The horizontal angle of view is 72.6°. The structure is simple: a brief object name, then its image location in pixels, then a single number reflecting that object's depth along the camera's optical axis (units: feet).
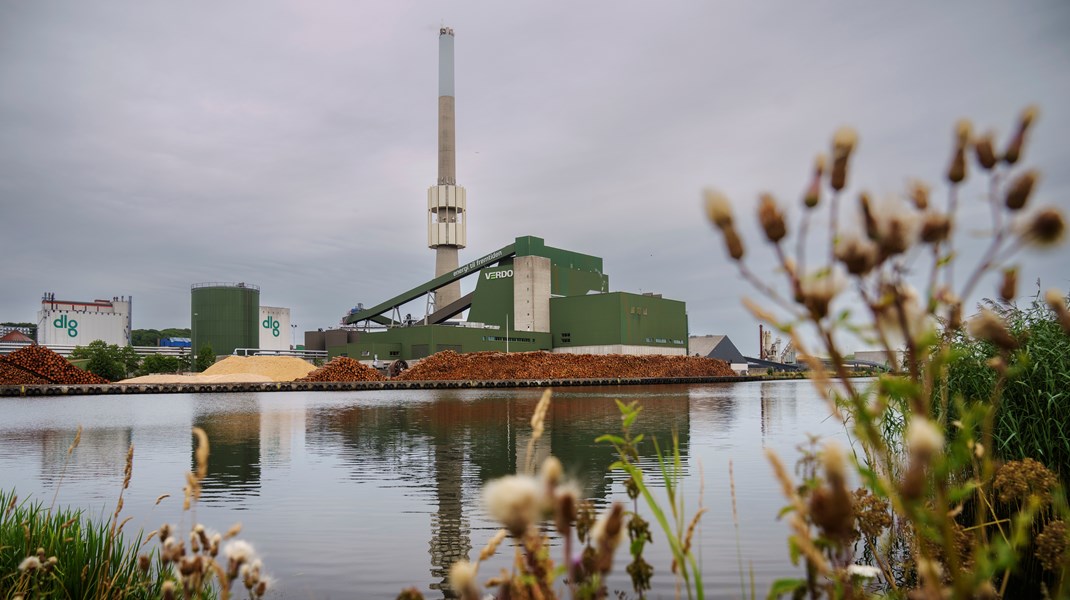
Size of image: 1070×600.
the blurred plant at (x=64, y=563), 13.61
